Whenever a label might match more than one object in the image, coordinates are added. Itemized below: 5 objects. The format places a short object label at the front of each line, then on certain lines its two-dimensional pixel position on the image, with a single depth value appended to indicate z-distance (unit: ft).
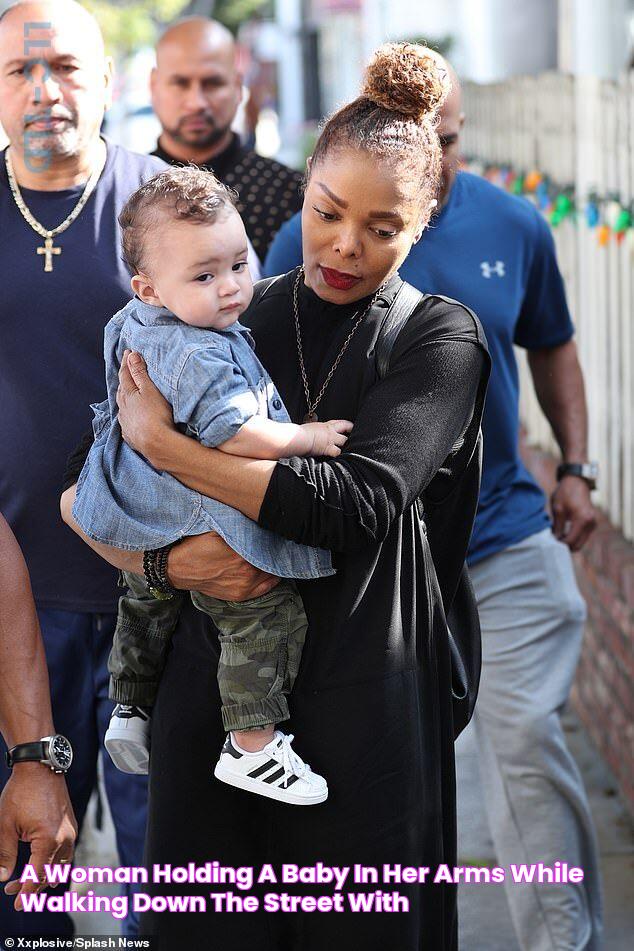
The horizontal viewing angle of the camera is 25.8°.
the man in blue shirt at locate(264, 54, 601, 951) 11.87
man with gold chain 10.64
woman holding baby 7.63
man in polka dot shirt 16.40
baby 7.67
